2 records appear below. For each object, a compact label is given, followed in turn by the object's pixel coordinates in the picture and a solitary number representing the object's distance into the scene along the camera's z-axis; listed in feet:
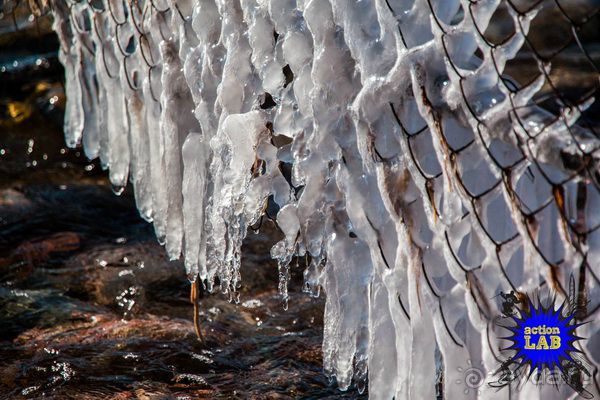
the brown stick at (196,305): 23.26
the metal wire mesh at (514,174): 13.78
